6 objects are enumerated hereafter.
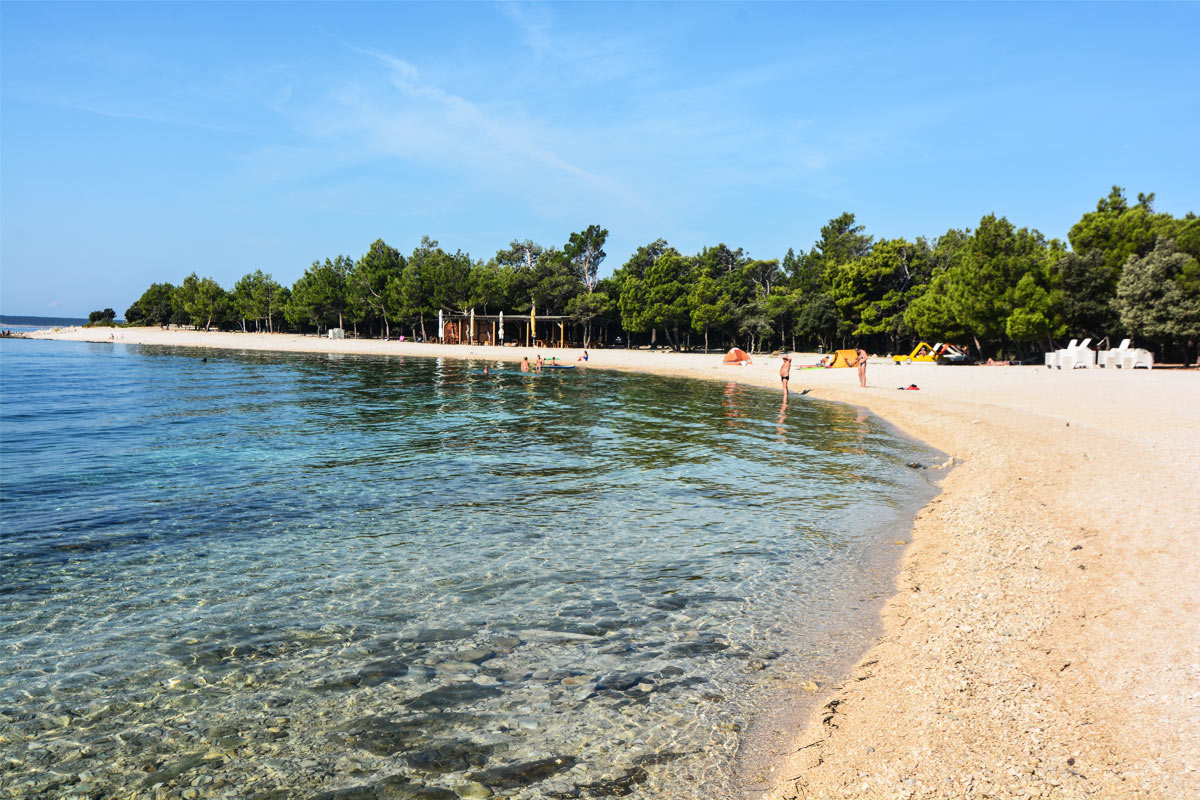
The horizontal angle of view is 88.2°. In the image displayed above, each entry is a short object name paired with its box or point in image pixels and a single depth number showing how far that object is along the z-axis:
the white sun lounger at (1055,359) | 39.44
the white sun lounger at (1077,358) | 38.78
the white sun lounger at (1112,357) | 38.56
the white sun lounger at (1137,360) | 37.47
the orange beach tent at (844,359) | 47.59
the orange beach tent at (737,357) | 53.00
